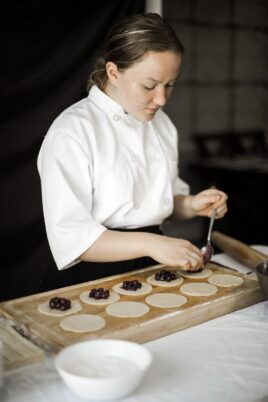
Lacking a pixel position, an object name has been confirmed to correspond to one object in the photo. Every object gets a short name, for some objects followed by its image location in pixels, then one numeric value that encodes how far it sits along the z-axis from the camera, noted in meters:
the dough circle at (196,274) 1.69
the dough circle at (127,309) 1.38
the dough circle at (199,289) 1.54
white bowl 0.96
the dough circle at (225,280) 1.63
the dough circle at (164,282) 1.61
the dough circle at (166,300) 1.45
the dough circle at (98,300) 1.45
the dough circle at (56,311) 1.38
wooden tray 1.27
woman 1.62
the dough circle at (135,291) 1.53
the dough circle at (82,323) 1.29
